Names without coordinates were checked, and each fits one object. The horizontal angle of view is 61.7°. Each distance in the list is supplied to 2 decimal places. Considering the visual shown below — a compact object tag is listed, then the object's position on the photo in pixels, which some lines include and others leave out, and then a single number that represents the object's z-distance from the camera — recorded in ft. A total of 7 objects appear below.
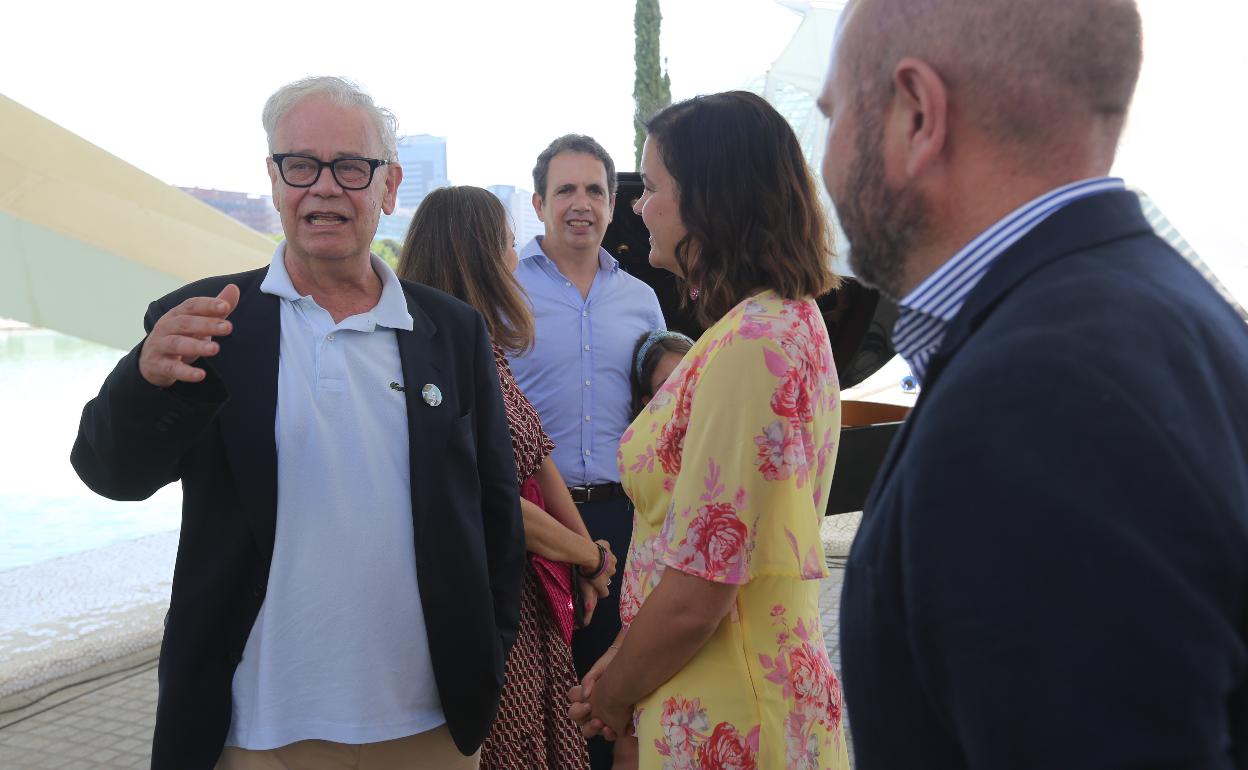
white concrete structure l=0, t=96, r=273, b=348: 20.07
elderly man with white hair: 5.59
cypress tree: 82.94
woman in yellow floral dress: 5.07
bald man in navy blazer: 2.15
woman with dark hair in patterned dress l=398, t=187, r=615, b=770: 7.82
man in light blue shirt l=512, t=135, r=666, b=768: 9.98
